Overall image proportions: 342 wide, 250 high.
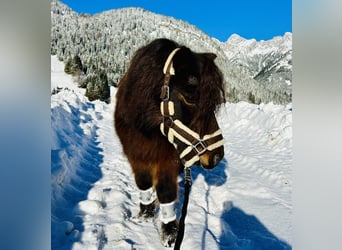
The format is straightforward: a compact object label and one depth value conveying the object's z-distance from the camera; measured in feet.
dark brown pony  3.37
